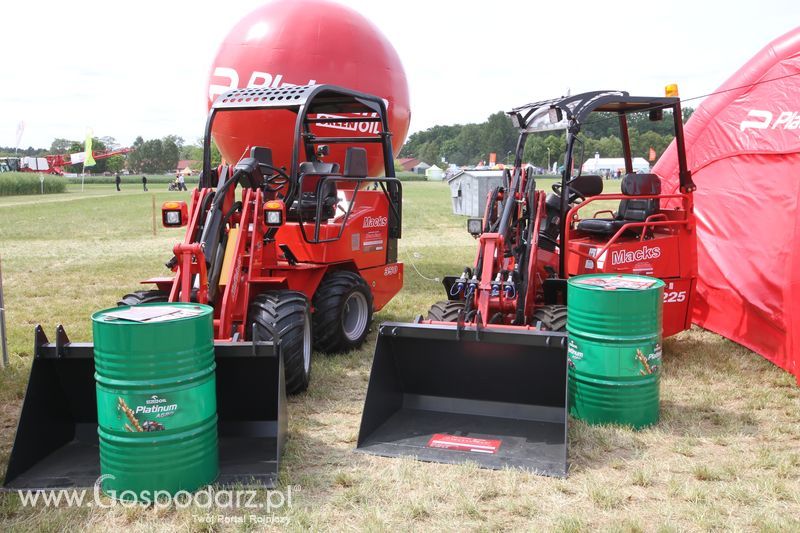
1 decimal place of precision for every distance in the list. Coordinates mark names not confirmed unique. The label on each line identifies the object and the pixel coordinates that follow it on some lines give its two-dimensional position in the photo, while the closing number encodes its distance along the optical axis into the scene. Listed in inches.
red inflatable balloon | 357.7
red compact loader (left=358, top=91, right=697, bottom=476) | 177.2
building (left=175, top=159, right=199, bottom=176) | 4122.5
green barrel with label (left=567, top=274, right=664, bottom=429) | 182.7
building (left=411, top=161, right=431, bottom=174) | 4808.1
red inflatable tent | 251.8
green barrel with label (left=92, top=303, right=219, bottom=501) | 140.2
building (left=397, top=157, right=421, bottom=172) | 5027.1
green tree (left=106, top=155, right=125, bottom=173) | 3697.3
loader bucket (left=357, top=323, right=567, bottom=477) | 172.7
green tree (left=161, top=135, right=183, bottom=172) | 3966.5
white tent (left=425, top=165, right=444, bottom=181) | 3498.5
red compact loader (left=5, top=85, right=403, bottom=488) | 163.0
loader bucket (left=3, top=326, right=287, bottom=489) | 156.5
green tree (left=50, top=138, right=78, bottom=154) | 4488.7
